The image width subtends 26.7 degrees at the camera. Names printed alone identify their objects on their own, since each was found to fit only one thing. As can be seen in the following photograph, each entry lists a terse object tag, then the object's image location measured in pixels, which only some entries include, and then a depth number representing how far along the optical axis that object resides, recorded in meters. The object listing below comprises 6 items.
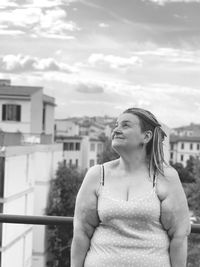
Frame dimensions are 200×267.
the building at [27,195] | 16.13
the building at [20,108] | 29.38
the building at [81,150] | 38.64
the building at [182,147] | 61.81
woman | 1.71
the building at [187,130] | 70.37
